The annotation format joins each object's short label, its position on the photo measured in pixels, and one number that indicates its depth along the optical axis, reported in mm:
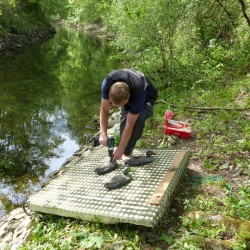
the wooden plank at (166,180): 3784
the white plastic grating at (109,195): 3672
